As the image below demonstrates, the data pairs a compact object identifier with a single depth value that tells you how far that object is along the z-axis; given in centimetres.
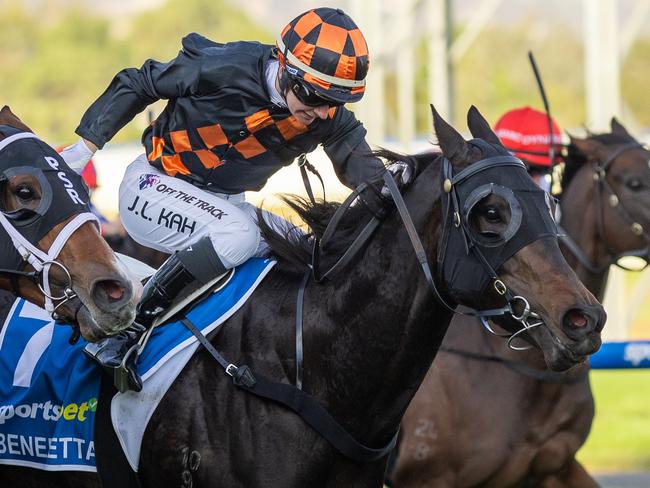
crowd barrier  1427
